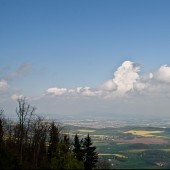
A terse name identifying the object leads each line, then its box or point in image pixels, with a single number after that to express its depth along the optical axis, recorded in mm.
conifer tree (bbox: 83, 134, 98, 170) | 64312
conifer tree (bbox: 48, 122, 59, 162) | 75900
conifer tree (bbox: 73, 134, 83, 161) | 65250
